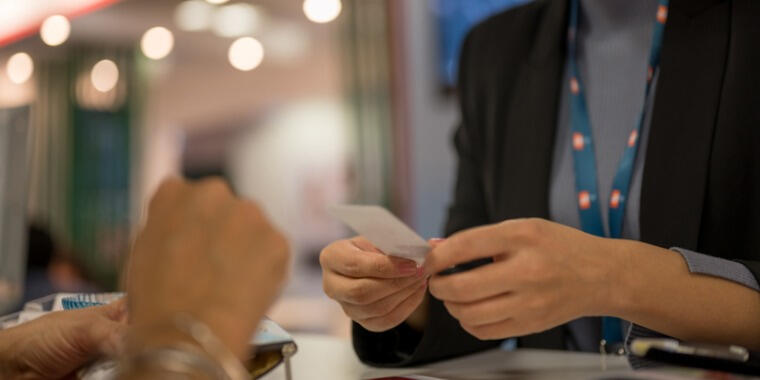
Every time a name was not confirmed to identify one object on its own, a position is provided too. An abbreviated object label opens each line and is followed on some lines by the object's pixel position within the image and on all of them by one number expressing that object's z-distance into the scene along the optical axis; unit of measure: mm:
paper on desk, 913
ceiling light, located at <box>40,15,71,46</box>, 5625
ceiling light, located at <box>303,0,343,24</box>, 4648
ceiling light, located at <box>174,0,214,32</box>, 5992
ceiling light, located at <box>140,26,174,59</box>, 6577
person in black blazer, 726
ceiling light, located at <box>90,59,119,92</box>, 7145
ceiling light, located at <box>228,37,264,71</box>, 6164
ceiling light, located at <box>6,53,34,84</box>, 7277
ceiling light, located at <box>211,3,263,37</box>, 5773
